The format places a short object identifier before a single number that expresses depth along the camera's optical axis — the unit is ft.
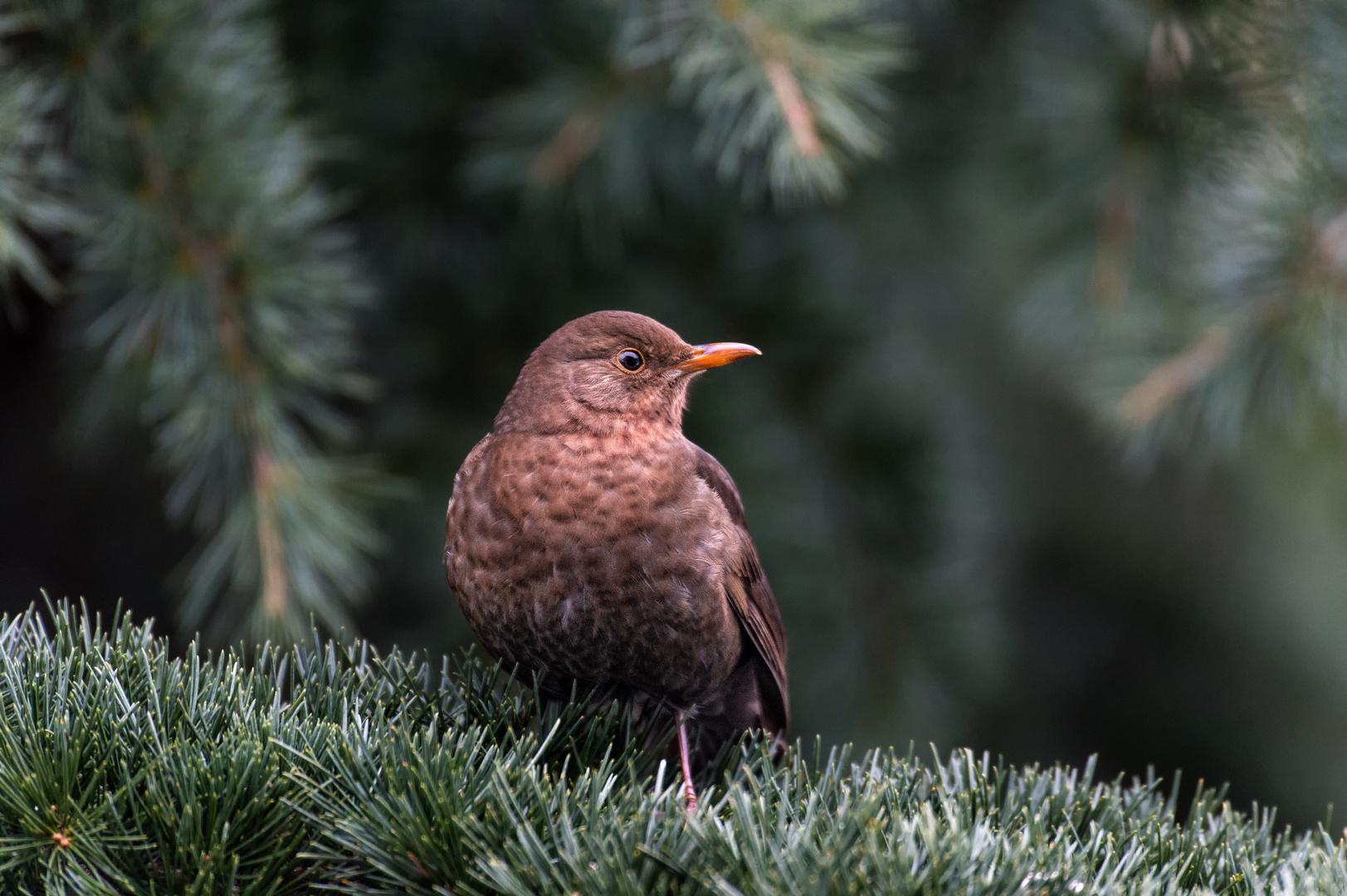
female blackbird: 13.23
